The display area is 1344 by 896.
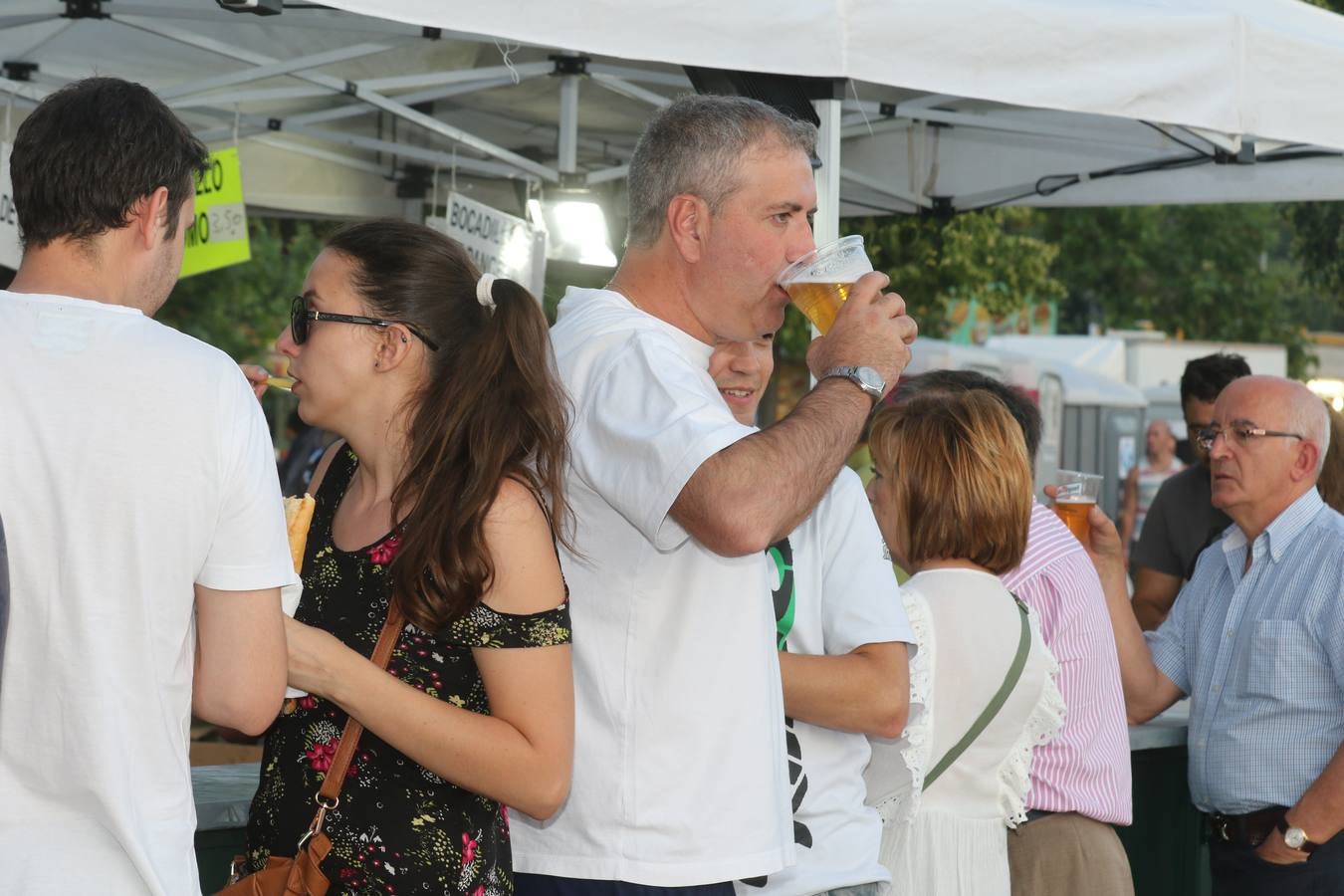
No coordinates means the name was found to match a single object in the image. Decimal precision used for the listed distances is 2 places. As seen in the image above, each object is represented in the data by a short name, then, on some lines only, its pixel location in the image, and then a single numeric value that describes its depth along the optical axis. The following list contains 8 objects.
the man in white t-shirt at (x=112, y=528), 3.29
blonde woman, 5.83
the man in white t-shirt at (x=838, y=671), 4.77
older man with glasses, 7.30
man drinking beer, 3.92
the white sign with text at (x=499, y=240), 12.17
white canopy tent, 6.09
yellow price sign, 10.92
